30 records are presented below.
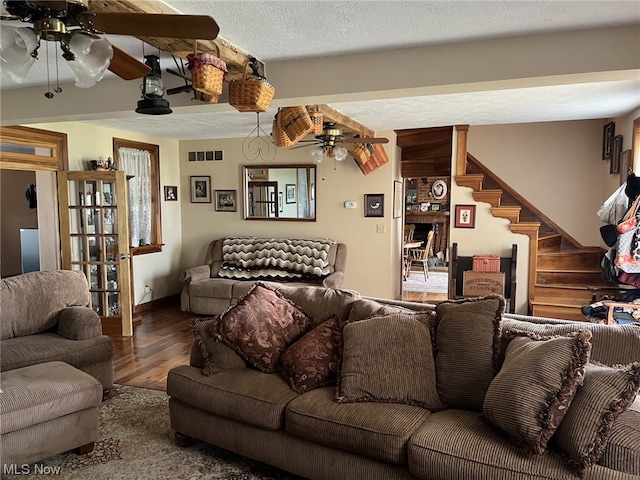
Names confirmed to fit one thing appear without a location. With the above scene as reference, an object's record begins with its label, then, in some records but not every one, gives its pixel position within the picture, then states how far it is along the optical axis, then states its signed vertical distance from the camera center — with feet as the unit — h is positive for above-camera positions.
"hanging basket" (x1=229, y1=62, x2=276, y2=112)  8.15 +2.16
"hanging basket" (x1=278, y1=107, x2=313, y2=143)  10.95 +2.18
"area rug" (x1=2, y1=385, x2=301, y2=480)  7.91 -4.64
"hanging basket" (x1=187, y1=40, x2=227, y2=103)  7.28 +2.28
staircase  16.40 -2.35
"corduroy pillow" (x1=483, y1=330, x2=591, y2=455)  5.69 -2.36
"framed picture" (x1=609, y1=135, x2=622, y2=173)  15.90 +2.08
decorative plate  35.06 +1.76
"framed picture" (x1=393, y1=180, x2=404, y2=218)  19.57 +0.54
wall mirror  19.98 +0.84
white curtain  18.48 +0.85
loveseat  18.21 -2.49
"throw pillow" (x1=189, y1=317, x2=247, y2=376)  8.55 -2.77
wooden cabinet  15.61 -0.96
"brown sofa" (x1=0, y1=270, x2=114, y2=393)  10.13 -2.80
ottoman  7.55 -3.53
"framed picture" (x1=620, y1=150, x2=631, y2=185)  14.84 +1.56
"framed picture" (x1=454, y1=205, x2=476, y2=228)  17.81 -0.22
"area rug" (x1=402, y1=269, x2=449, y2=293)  25.33 -4.42
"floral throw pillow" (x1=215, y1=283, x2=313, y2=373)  8.48 -2.28
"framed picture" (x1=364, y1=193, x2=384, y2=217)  18.98 +0.23
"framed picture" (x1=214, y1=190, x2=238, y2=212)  21.04 +0.50
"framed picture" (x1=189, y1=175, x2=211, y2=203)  21.30 +1.03
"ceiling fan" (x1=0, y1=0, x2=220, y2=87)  4.85 +2.07
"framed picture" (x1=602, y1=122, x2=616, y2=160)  16.75 +2.78
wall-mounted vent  20.95 +2.57
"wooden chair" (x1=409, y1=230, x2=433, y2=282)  29.04 -3.11
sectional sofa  5.67 -2.78
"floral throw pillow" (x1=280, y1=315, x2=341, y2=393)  7.82 -2.69
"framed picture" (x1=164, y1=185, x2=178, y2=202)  20.71 +0.83
